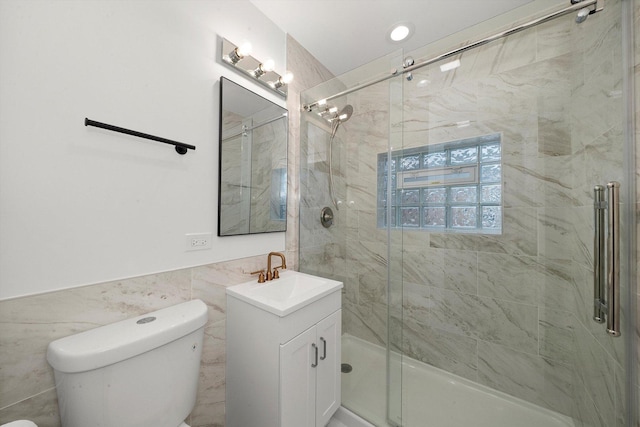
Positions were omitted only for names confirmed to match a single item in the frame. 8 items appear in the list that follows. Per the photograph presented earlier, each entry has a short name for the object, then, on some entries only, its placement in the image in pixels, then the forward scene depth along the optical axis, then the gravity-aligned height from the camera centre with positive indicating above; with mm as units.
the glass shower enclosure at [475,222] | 1140 -34
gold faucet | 1339 -336
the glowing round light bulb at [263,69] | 1302 +858
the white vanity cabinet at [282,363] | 950 -688
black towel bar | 777 +308
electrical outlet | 1055 -128
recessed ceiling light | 1551 +1314
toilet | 658 -505
